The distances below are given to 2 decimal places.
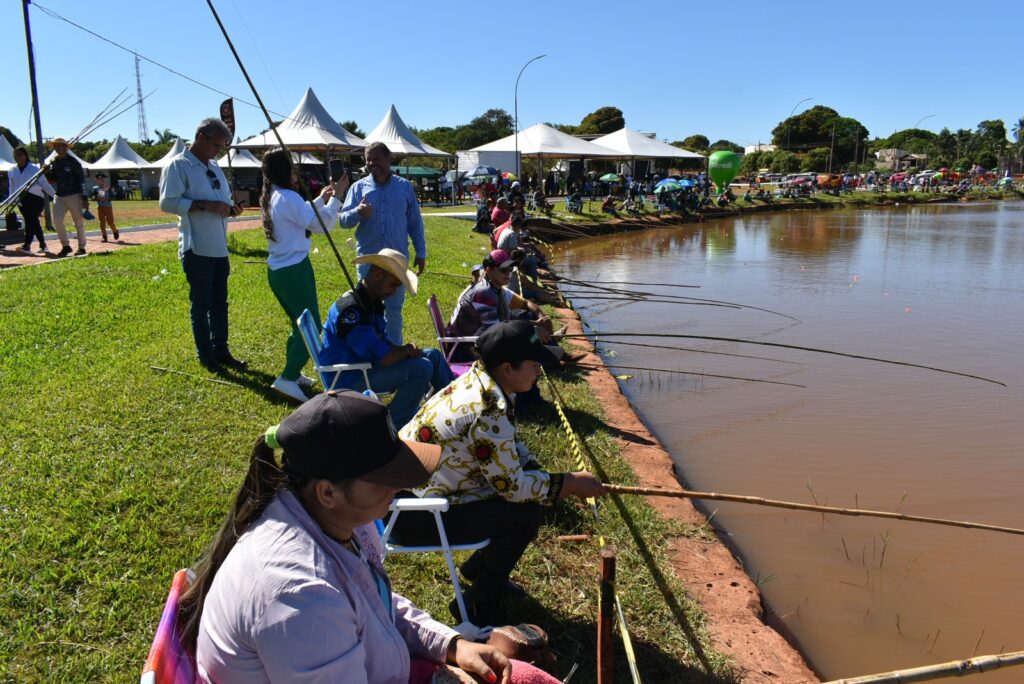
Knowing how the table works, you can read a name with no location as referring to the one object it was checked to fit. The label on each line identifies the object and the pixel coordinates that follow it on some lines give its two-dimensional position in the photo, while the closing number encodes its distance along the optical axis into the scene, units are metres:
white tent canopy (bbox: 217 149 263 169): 27.75
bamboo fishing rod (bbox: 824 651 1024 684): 2.11
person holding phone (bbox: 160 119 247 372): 5.04
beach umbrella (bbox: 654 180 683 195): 29.62
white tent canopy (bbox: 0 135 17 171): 19.62
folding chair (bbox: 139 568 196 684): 1.43
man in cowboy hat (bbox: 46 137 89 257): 10.43
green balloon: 34.97
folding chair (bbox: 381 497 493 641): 2.50
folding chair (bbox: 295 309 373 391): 4.14
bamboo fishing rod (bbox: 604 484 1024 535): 2.83
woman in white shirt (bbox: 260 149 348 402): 4.90
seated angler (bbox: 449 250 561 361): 5.56
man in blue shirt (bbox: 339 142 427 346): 5.49
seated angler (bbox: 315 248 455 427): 4.11
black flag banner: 9.52
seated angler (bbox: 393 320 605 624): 2.75
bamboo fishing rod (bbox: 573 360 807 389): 7.14
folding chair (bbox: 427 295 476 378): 5.33
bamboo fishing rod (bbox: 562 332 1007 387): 7.66
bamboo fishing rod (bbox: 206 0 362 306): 2.95
